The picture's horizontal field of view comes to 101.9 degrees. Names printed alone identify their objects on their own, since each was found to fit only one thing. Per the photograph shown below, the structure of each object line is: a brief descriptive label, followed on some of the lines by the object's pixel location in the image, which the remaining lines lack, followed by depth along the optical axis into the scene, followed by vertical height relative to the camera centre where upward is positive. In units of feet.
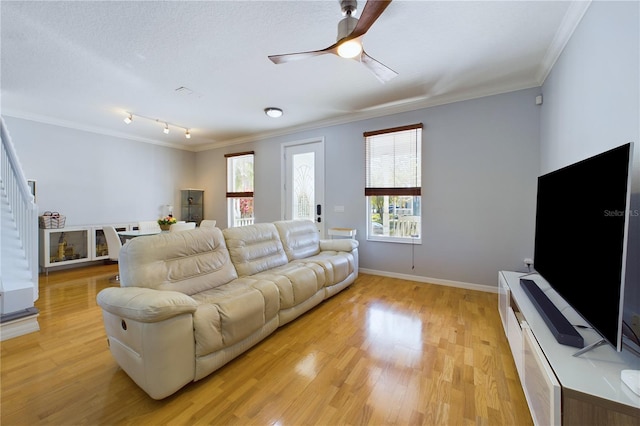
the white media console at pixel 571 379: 3.01 -2.21
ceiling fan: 4.96 +3.74
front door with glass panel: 15.28 +1.36
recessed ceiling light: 12.80 +4.56
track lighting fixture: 13.40 +4.56
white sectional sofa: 4.90 -2.33
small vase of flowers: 13.66 -1.10
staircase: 7.77 -1.53
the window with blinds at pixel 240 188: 18.62 +1.08
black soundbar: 4.02 -2.02
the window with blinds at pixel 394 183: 12.37 +1.06
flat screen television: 3.47 -0.50
